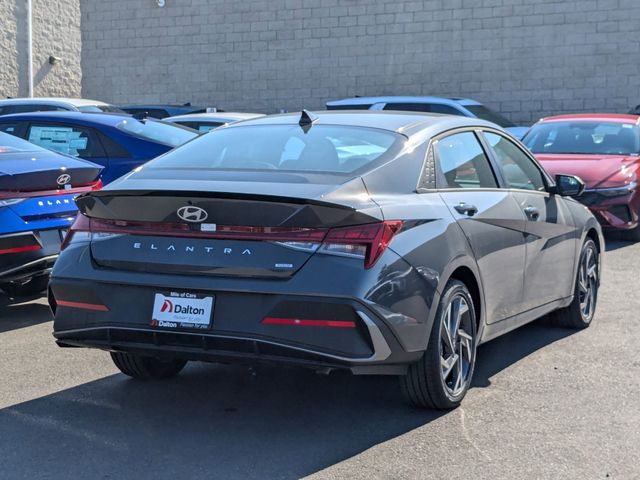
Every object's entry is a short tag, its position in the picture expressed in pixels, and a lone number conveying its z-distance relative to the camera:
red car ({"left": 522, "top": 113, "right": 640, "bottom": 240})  10.94
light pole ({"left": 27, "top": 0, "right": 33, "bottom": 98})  31.91
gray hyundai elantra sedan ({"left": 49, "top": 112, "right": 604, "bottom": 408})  4.24
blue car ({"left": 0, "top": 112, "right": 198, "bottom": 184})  9.24
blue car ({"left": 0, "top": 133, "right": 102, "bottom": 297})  6.63
